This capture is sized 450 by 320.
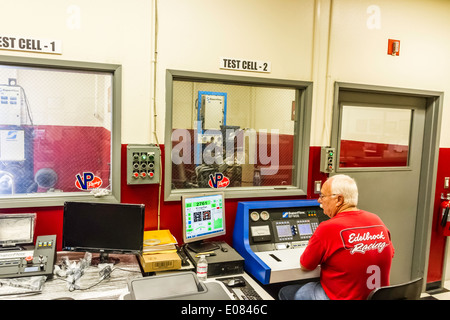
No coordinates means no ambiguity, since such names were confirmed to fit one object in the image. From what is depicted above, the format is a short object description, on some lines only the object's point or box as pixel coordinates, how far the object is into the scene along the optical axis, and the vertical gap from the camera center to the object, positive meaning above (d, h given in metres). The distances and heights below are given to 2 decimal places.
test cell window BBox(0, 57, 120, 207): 2.43 +0.01
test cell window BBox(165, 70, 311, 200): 2.85 +0.03
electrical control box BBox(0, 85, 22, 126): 2.42 +0.18
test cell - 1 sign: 2.25 +0.59
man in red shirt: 1.93 -0.64
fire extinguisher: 3.61 -0.70
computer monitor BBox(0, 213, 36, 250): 2.26 -0.67
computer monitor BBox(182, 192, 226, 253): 2.48 -0.62
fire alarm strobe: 3.32 +0.96
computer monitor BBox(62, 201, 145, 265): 2.25 -0.63
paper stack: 2.18 -0.80
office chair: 1.61 -0.71
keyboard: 2.03 -0.95
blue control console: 2.46 -0.77
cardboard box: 2.17 -0.82
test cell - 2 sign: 2.81 +0.63
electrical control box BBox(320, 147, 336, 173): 3.11 -0.16
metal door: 3.43 -0.12
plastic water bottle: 2.25 -0.89
